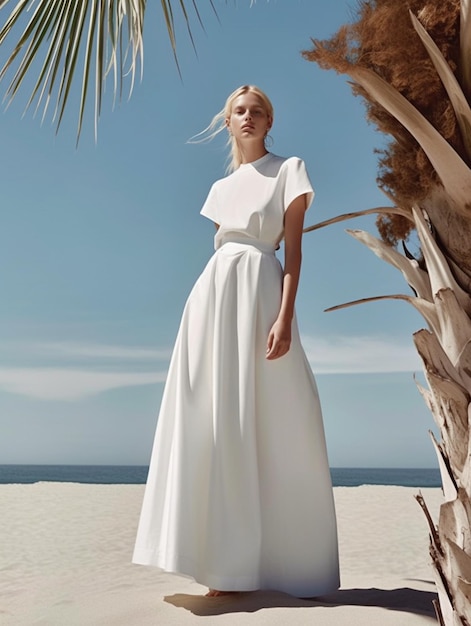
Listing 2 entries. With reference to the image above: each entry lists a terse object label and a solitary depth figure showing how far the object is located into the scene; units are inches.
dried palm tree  69.5
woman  92.8
